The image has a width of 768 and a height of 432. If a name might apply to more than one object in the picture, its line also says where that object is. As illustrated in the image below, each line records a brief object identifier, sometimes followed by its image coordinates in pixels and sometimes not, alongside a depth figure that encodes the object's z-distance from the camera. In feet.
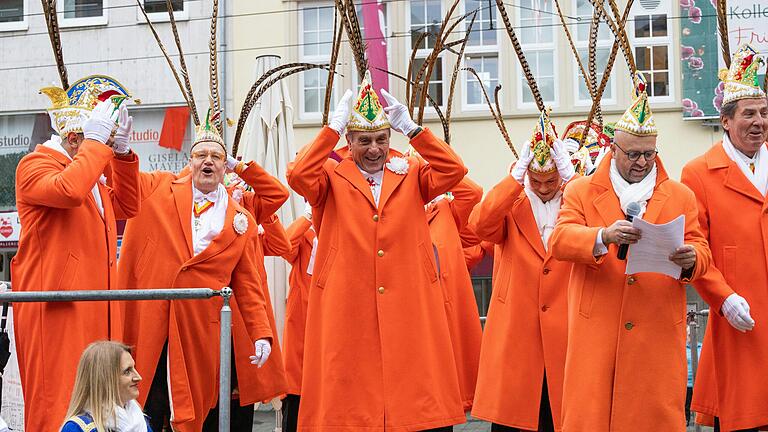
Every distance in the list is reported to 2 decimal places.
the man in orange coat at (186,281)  23.11
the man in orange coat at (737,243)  20.59
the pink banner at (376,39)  61.05
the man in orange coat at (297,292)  29.91
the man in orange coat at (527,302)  22.81
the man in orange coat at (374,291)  21.42
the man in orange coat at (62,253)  20.17
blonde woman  16.25
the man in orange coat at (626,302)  18.97
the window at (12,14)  70.13
